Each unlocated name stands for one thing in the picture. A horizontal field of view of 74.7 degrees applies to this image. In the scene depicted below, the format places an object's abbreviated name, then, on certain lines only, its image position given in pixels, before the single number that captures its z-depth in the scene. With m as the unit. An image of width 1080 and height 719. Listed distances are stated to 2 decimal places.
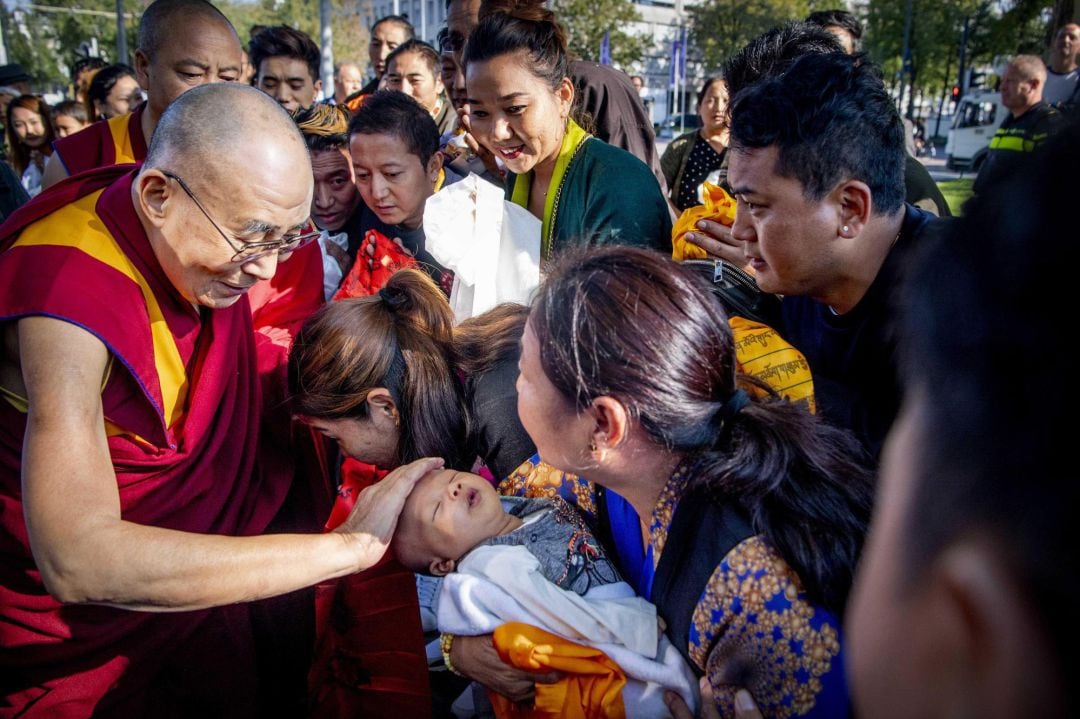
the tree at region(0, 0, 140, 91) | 31.25
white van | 18.74
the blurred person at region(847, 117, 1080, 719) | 0.50
